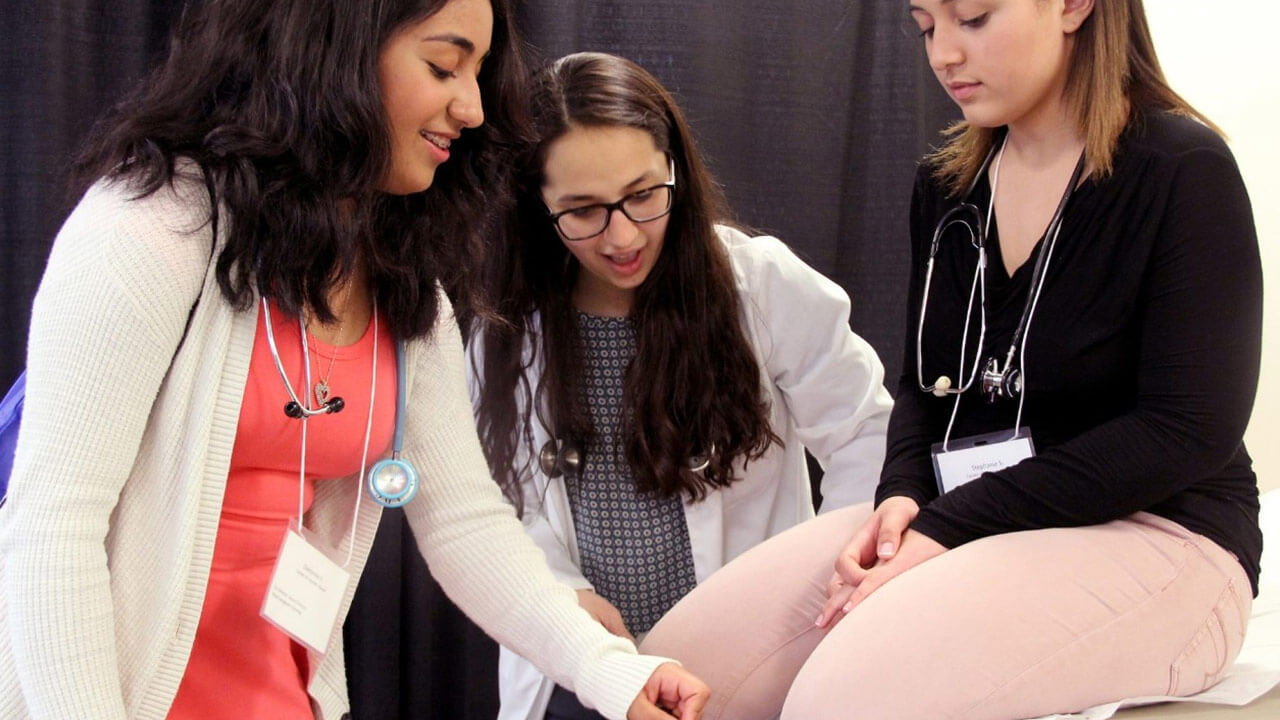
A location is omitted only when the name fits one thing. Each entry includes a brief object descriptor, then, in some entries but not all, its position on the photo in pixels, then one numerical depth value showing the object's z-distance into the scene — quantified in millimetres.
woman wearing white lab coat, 1704
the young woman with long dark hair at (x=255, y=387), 1071
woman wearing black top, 1183
